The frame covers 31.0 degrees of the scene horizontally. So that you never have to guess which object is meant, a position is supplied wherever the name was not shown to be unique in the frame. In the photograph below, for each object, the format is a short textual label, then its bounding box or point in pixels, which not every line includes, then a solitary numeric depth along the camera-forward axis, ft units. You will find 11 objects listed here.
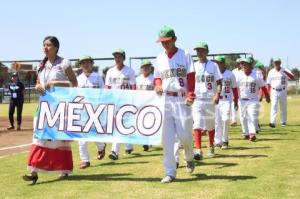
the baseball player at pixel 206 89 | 35.27
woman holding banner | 28.68
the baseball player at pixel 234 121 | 62.87
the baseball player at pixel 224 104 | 41.32
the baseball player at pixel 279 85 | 62.64
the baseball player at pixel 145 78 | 45.52
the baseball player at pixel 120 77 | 39.11
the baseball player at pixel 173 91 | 27.20
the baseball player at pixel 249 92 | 45.80
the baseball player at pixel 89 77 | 36.88
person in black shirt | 67.77
